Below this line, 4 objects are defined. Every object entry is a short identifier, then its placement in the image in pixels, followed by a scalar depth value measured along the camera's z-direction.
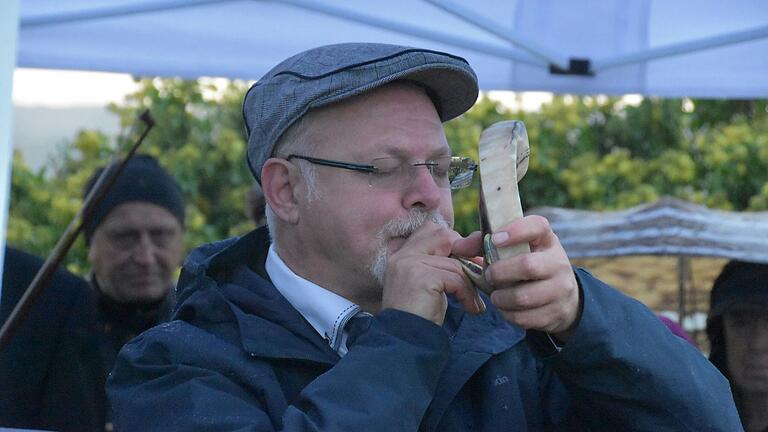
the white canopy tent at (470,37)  6.30
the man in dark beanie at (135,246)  7.04
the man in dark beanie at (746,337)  5.76
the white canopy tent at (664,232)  5.71
